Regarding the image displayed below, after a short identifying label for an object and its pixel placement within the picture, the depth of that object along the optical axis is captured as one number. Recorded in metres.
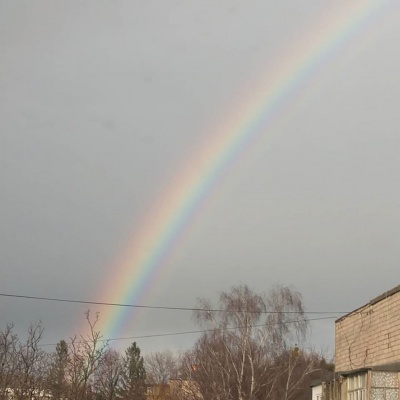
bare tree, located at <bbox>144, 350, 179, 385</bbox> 80.62
